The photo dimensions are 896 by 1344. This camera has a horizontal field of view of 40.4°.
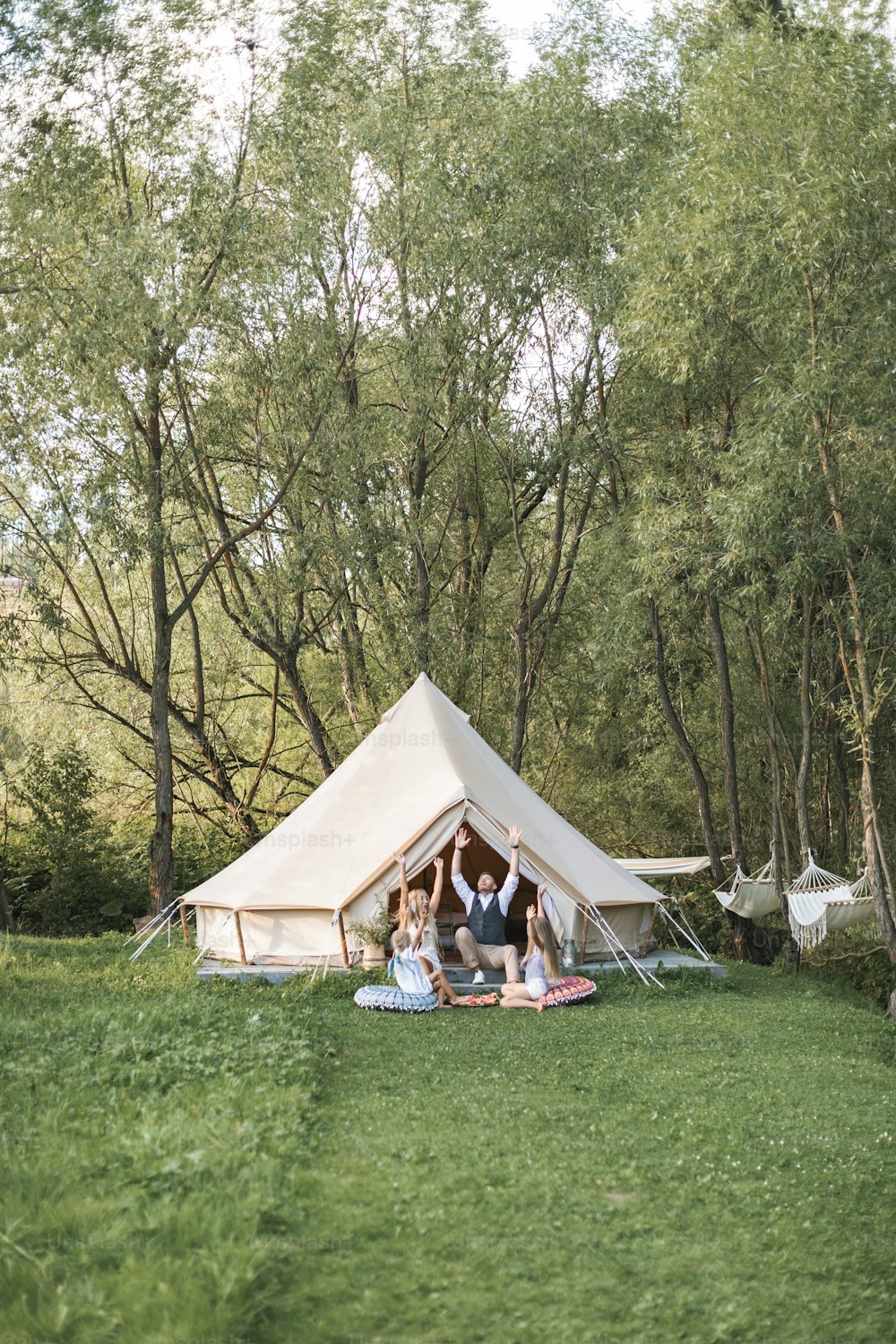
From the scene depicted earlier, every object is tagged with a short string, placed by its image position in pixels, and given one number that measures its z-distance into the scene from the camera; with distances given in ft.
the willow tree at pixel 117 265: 36.81
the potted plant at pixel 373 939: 30.45
